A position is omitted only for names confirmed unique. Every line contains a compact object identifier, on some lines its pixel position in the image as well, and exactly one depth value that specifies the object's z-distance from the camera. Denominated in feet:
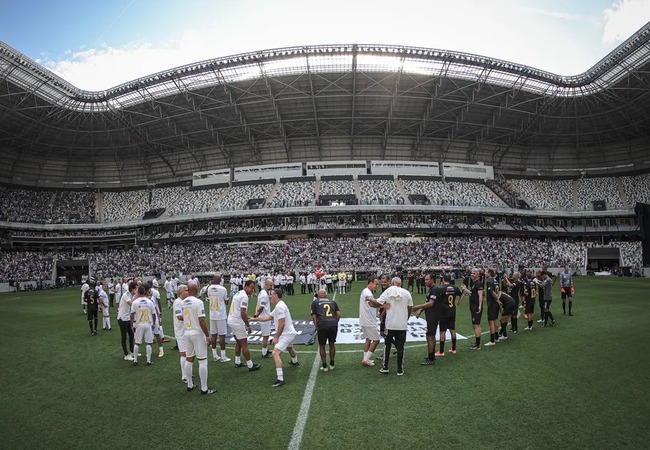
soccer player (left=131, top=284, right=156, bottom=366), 31.83
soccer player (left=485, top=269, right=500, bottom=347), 33.96
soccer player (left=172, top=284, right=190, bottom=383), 26.02
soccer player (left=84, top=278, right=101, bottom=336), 46.01
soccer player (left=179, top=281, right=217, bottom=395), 24.20
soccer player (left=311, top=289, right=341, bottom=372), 27.86
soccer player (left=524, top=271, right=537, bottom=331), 41.45
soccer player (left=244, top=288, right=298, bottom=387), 26.20
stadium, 134.00
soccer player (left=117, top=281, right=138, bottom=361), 34.09
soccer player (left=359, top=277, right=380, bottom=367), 29.01
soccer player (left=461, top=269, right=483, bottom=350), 33.42
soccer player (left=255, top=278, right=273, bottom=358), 31.00
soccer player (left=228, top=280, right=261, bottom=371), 28.53
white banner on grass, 38.19
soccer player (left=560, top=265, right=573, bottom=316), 49.47
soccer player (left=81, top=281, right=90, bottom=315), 61.57
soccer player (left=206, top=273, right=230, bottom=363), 31.42
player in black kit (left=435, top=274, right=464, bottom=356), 30.94
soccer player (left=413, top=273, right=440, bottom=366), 29.55
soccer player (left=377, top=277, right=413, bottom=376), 27.12
